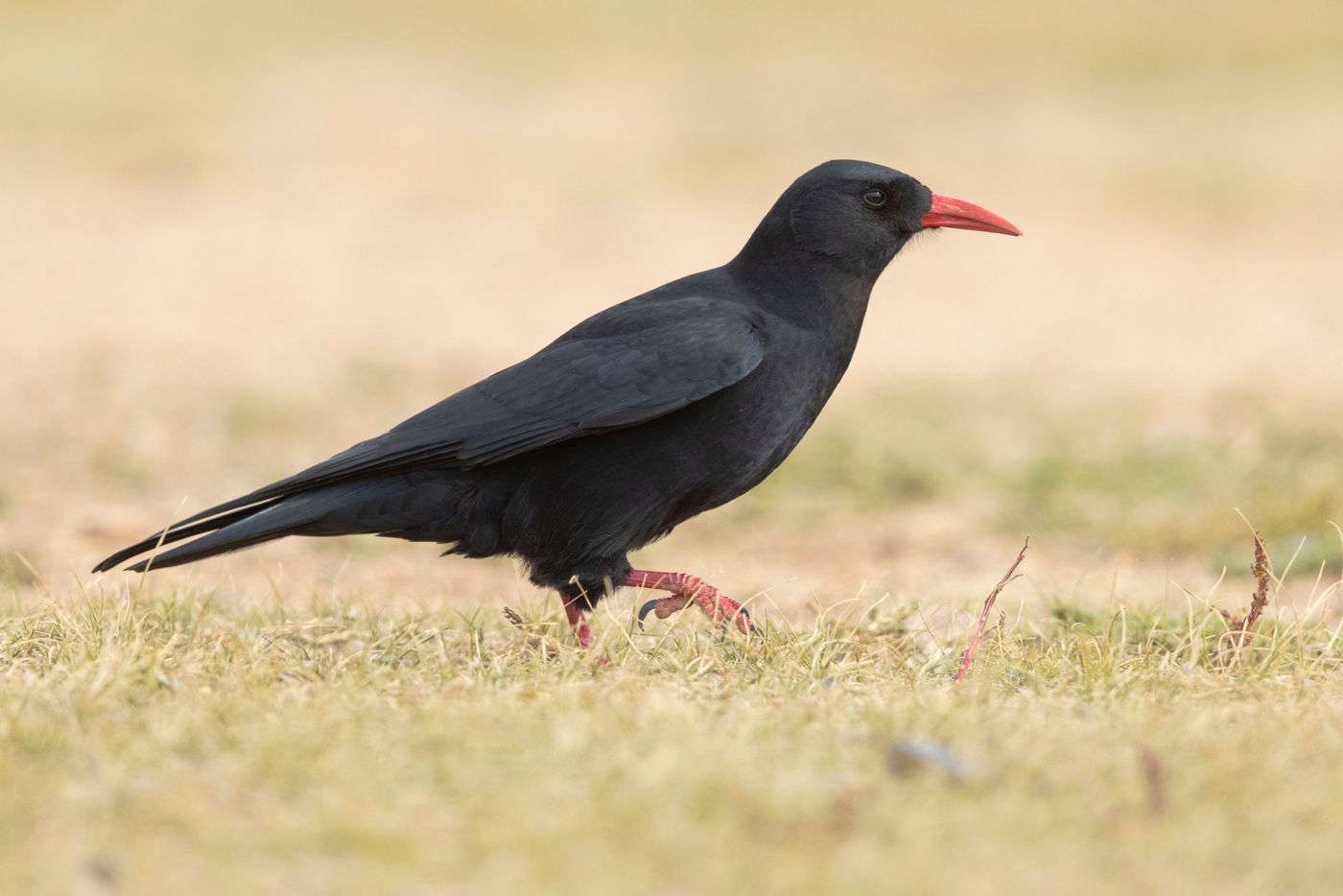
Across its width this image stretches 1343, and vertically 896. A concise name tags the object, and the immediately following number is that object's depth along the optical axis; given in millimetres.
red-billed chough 8758
